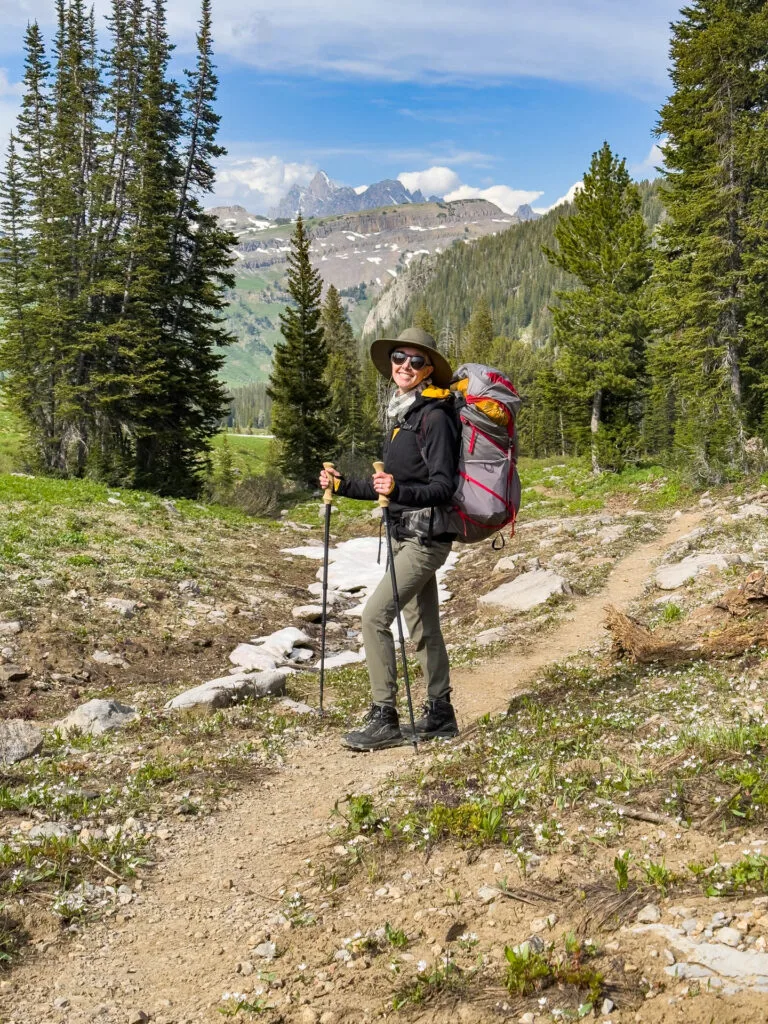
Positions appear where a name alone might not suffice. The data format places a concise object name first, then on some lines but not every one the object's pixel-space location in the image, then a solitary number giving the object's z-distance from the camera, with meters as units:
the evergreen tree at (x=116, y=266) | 30.80
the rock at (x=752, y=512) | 16.71
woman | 6.12
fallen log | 8.31
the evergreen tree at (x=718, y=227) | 25.53
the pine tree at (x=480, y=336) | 107.50
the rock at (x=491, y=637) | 11.98
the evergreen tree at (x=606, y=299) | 32.28
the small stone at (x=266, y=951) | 3.87
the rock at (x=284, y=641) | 12.57
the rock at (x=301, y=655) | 12.48
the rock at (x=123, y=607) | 13.32
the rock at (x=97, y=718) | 7.99
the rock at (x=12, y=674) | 10.09
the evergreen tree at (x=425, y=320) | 101.31
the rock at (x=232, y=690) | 8.61
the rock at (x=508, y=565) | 17.42
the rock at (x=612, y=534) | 18.69
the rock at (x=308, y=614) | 15.15
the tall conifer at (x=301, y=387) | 44.12
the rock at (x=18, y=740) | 6.96
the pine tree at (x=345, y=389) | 74.75
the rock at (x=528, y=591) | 14.08
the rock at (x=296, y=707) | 8.68
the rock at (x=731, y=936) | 3.08
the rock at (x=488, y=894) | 3.94
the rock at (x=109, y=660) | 11.48
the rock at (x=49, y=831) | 5.20
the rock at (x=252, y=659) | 11.62
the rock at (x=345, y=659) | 12.41
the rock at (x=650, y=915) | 3.39
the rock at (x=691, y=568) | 12.91
